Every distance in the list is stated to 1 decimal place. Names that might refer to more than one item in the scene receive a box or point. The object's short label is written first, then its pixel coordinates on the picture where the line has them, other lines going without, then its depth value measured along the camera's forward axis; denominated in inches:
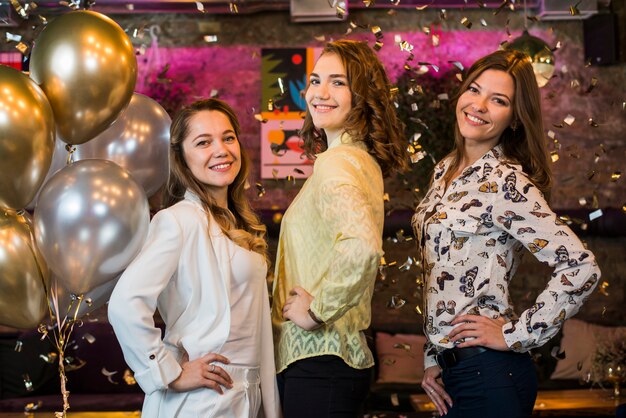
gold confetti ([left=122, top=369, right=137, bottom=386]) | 193.5
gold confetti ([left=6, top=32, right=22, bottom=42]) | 113.0
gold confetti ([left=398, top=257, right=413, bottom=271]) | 138.8
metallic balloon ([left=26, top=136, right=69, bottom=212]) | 98.7
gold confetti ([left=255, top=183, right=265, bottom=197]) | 142.7
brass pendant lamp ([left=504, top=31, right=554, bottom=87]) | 189.2
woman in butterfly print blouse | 86.3
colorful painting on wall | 248.2
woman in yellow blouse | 81.6
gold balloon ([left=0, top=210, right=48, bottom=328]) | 86.8
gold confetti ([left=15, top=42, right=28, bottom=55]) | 103.8
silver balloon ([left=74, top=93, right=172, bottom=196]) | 101.9
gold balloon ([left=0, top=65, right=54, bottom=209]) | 80.6
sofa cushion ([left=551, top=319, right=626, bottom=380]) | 231.8
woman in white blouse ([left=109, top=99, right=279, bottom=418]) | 80.7
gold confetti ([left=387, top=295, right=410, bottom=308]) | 129.4
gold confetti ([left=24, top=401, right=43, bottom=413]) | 204.0
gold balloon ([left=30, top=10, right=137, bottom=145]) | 87.0
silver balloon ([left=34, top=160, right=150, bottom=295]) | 86.7
